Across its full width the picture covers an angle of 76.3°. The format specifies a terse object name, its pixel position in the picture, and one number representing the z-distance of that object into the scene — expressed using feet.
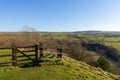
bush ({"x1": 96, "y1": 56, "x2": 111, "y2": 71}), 61.72
